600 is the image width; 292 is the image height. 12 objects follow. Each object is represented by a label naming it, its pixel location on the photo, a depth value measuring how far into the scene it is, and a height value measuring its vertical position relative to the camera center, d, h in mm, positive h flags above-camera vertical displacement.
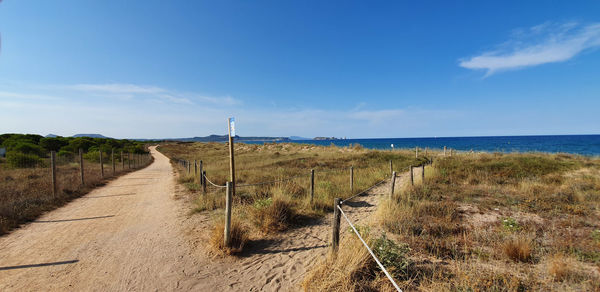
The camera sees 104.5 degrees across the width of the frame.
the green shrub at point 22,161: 17625 -1392
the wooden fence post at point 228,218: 4668 -1586
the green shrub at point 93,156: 26086 -1680
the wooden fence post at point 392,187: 7760 -1629
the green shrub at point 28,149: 24894 -674
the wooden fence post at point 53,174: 8617 -1170
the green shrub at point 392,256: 3719 -1950
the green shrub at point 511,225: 5469 -2135
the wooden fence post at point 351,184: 10020 -1950
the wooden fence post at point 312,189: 7977 -1702
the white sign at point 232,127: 6527 +389
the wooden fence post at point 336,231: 3865 -1534
